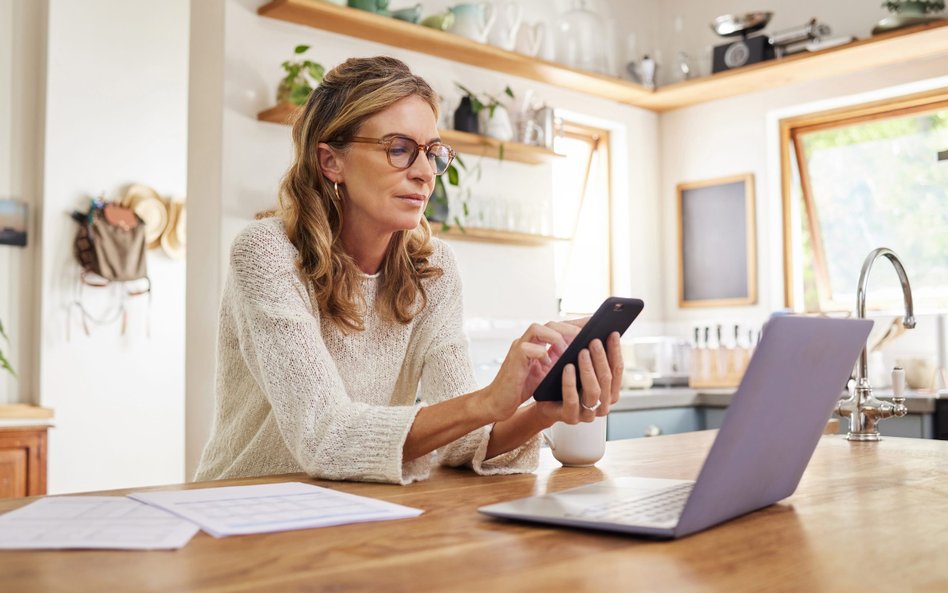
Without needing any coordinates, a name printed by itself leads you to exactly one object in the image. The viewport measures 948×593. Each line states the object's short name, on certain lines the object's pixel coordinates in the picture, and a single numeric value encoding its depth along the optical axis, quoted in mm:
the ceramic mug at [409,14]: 3713
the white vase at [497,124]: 4035
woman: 1340
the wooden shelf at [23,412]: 3848
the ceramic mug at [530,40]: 4301
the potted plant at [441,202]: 3707
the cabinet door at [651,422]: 3678
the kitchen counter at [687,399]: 3490
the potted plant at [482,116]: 3949
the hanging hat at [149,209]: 4680
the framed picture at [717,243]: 4777
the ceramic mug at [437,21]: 3821
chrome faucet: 2025
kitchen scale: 4422
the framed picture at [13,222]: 4129
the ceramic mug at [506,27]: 4176
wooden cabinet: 3816
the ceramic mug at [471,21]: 3975
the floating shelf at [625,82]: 3527
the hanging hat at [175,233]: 4949
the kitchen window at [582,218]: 4891
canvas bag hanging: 4406
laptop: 880
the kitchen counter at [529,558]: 724
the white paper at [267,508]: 935
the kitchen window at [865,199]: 4262
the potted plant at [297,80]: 3281
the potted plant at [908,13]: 3896
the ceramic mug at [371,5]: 3578
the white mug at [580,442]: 1507
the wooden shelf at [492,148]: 3904
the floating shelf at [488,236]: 3900
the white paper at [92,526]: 839
